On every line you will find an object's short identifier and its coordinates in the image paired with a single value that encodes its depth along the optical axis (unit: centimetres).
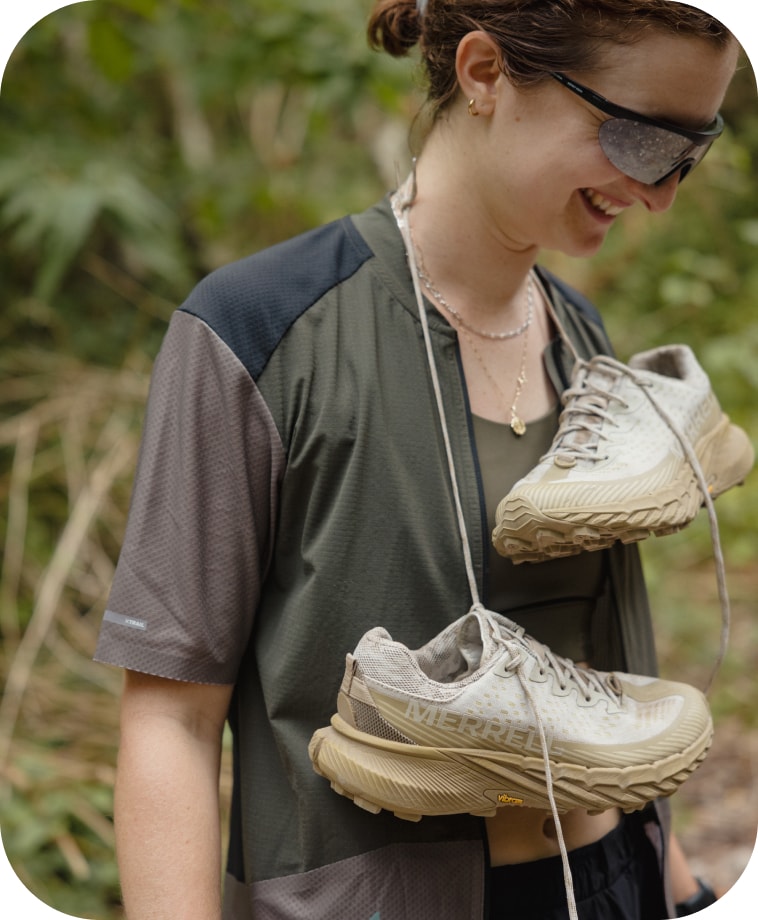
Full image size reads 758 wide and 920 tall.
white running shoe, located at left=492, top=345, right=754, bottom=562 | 101
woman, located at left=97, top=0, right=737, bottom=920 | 100
